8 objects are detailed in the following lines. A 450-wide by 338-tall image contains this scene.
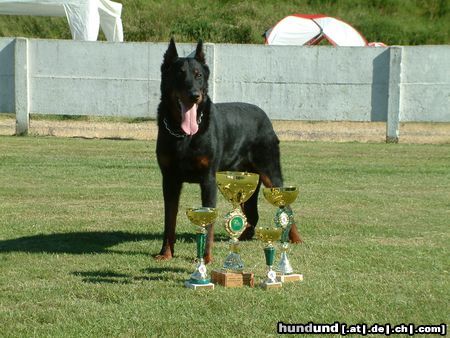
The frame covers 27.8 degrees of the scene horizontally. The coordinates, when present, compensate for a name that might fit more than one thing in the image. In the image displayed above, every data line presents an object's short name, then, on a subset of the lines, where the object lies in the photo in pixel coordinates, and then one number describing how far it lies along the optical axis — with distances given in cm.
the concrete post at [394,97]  1925
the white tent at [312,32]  2756
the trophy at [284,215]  588
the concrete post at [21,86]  1941
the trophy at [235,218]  566
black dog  632
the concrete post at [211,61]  1923
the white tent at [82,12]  2312
